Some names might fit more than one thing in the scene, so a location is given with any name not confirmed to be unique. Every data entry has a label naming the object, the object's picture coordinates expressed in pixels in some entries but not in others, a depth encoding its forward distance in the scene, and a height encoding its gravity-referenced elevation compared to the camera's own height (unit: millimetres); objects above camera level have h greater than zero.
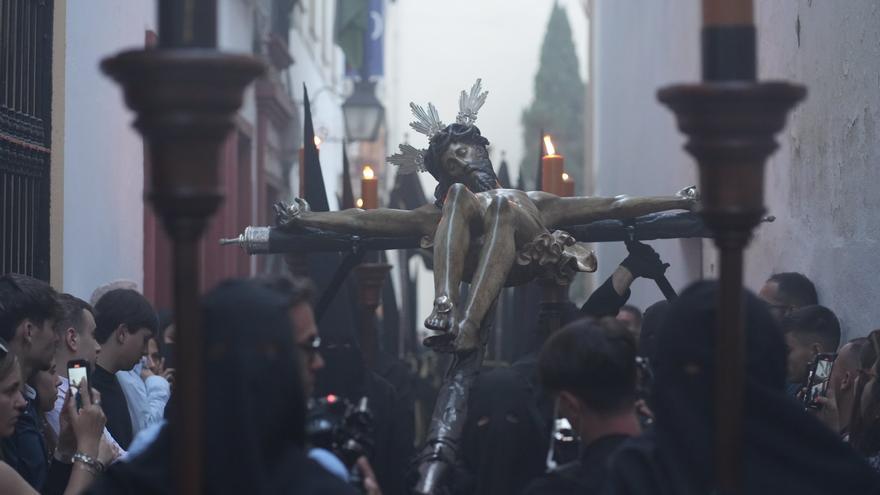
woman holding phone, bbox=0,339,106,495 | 6866 -485
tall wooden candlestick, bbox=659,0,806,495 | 4517 +209
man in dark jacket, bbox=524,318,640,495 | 5780 -280
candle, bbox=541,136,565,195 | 9435 +354
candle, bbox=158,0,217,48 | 4415 +421
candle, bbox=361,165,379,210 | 9404 +295
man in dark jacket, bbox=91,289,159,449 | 10312 -282
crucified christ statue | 7595 +152
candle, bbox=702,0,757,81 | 4557 +407
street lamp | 26156 +1538
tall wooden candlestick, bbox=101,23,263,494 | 4316 +212
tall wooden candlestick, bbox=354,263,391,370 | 11164 -116
